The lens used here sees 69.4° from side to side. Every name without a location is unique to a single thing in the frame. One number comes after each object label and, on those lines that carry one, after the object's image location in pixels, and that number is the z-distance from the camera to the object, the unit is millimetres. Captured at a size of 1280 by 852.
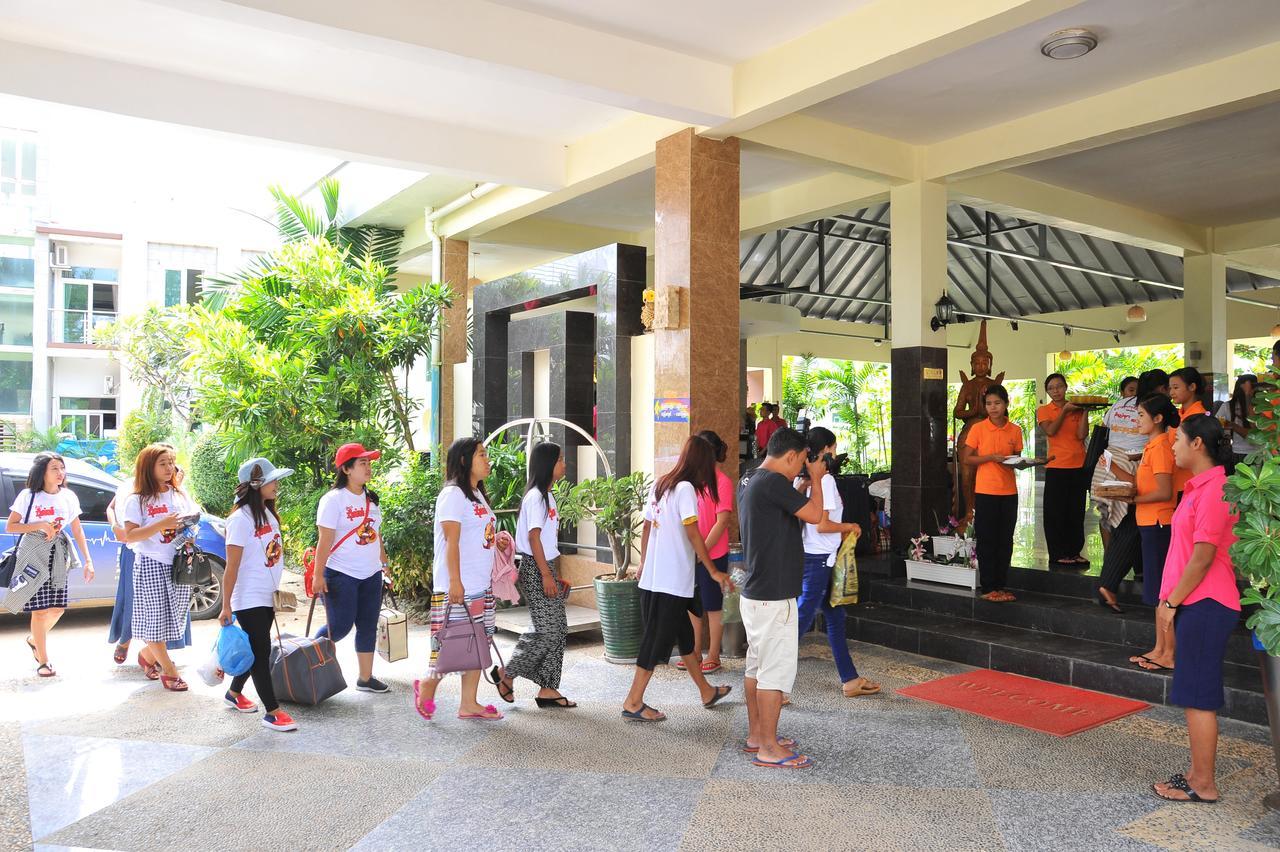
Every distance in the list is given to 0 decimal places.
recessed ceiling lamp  5781
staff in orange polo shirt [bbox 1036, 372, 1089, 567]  7488
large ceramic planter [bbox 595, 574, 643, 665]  6211
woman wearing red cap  5195
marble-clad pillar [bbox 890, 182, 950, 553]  7949
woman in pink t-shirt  5423
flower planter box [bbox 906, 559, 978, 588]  7078
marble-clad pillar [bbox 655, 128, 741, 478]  6934
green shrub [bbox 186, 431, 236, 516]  11984
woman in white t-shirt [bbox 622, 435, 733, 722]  4887
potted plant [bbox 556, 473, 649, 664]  6219
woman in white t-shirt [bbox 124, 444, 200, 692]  5586
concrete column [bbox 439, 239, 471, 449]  10797
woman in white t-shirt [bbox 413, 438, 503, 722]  4828
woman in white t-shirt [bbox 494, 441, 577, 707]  5066
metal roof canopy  14086
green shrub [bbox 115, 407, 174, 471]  14758
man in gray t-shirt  4211
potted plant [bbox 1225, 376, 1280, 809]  3506
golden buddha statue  7898
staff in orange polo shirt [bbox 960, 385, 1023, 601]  6762
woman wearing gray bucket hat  4801
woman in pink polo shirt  3734
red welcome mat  4887
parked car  6965
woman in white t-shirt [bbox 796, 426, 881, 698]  5176
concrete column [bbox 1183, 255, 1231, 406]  10797
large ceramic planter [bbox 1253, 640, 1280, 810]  3750
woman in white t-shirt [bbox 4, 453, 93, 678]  5824
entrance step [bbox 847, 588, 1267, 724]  5074
